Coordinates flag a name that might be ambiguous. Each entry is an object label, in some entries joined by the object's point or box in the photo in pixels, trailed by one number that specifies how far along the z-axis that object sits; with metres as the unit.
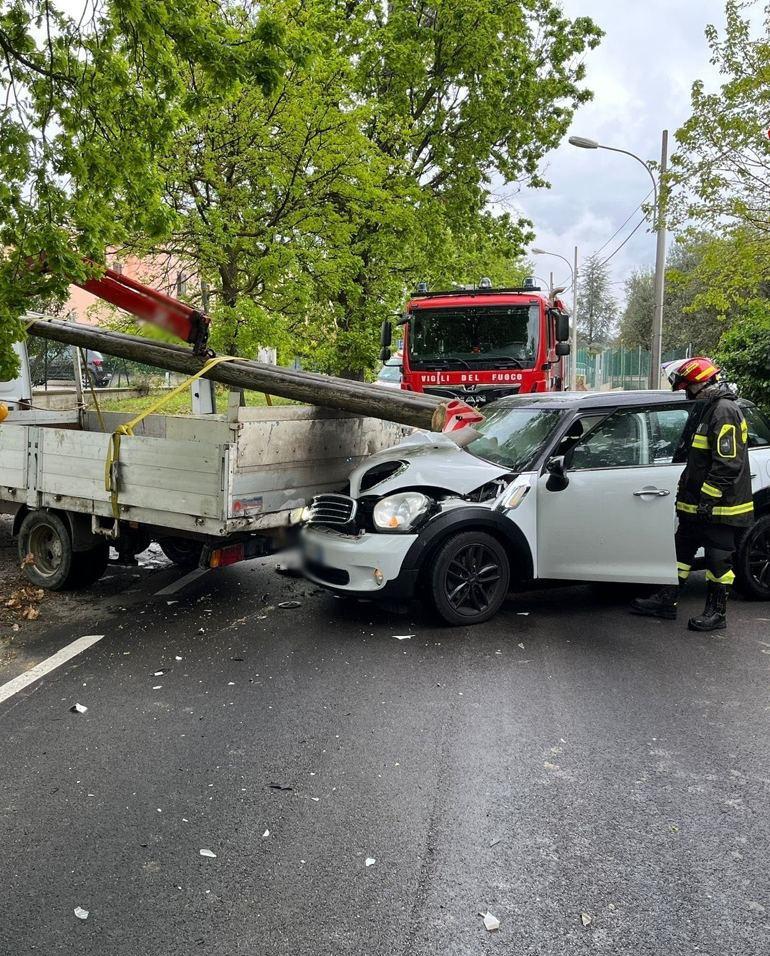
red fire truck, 11.45
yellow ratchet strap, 5.70
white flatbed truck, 5.27
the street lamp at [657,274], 16.91
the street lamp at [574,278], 39.45
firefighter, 5.32
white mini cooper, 5.35
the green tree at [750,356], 13.13
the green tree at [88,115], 5.69
